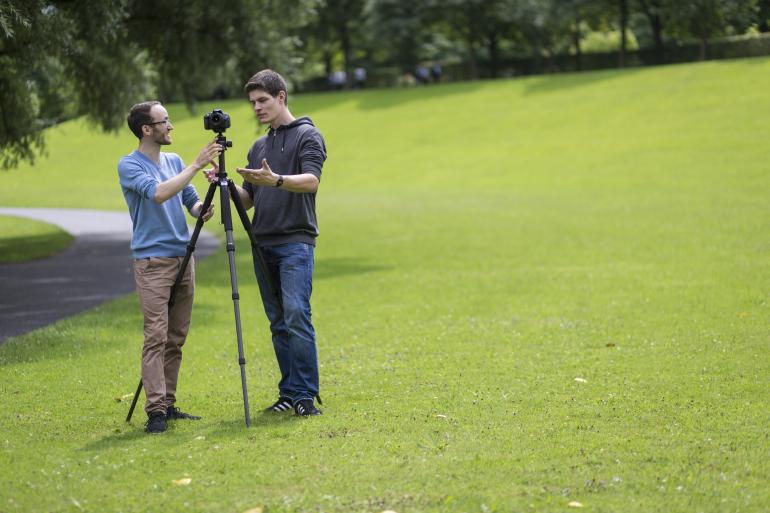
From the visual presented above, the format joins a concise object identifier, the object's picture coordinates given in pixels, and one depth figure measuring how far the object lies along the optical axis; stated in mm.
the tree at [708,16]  54344
